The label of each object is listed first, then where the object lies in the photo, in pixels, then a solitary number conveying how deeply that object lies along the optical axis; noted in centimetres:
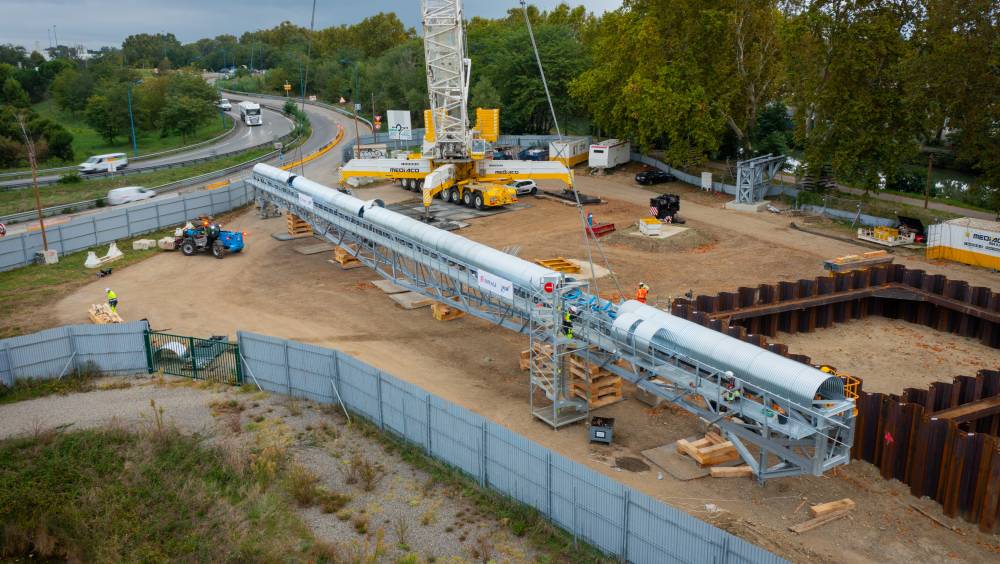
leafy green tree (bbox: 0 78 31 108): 11150
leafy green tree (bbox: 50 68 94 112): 11231
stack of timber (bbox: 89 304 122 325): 3268
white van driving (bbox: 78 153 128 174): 7181
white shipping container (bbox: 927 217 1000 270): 3878
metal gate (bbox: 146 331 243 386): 2720
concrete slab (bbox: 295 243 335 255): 4391
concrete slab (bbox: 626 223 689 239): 4575
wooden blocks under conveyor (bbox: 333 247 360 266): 4069
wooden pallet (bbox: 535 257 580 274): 3750
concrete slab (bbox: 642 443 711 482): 2075
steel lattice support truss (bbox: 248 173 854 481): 1808
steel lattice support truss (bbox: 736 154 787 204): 5275
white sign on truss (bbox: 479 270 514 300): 2500
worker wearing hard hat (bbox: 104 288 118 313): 3312
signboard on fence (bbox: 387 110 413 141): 7462
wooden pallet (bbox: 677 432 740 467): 2095
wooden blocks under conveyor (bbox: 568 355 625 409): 2455
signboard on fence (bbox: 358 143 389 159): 6969
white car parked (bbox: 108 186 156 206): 5712
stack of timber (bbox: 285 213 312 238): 4619
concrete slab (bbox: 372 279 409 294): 3696
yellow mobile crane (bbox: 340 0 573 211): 5222
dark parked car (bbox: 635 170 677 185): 6203
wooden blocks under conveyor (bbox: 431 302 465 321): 3288
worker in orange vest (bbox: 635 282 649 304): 3191
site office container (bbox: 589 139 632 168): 6619
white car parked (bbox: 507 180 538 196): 5788
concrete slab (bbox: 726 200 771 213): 5275
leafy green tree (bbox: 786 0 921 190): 4866
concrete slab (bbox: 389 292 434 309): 3481
